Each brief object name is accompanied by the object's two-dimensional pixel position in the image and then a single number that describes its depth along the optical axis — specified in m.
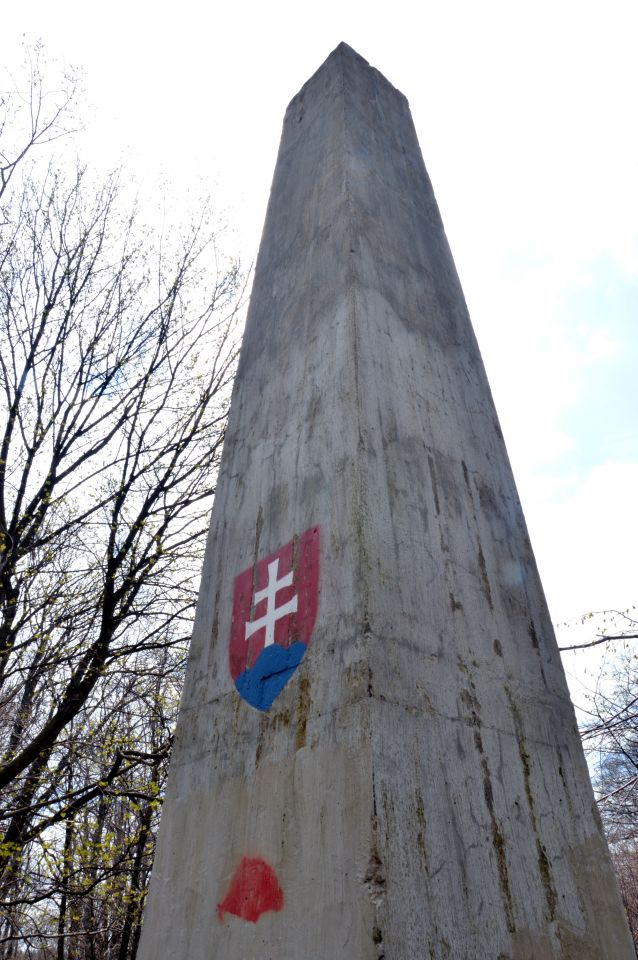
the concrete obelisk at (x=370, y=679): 2.02
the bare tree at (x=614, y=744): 5.10
